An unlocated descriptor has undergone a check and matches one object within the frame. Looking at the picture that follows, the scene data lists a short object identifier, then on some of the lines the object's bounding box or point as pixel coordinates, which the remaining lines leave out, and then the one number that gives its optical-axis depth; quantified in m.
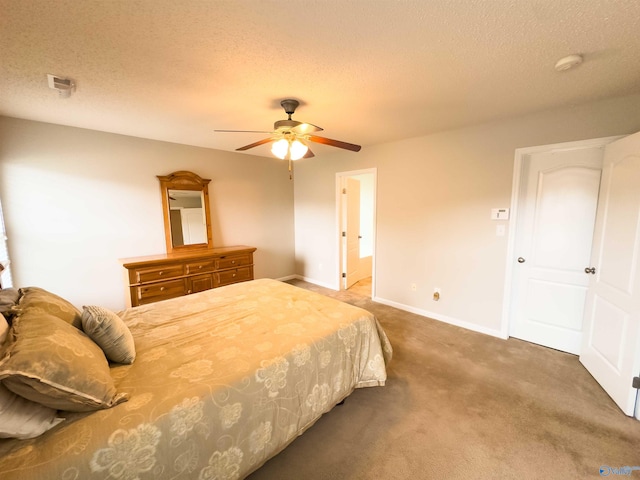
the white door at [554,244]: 2.48
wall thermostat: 2.84
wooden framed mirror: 3.68
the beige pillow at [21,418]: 0.88
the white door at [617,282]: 1.84
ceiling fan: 2.10
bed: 0.92
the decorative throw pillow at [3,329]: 1.09
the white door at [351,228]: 4.61
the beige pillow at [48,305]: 1.35
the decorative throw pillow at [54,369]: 0.91
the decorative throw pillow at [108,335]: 1.37
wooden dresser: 3.04
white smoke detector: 1.61
